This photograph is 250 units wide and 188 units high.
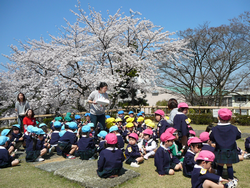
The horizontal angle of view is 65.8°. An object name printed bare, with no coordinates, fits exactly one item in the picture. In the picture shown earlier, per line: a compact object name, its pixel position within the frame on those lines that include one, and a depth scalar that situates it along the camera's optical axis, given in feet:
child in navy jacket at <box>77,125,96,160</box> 15.92
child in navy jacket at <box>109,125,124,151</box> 16.92
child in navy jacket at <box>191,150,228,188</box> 7.89
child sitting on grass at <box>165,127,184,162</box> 14.65
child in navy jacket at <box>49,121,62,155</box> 18.95
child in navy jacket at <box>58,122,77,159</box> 16.63
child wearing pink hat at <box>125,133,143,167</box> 14.73
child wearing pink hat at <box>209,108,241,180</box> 10.54
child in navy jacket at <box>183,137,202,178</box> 11.51
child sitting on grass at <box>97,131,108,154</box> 17.25
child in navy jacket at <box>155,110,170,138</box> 15.30
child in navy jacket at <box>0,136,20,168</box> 14.19
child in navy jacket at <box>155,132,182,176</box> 12.27
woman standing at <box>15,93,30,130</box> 21.63
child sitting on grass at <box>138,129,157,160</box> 16.40
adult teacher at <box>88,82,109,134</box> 17.73
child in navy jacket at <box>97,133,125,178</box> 11.43
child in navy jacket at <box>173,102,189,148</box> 13.50
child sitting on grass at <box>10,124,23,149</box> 18.24
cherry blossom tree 39.93
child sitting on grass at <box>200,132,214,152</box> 12.52
